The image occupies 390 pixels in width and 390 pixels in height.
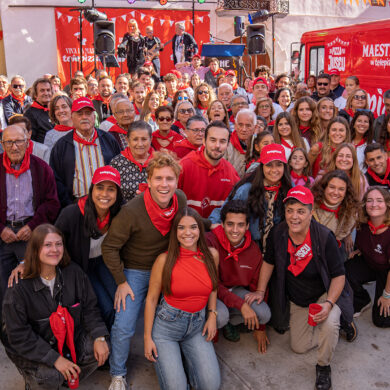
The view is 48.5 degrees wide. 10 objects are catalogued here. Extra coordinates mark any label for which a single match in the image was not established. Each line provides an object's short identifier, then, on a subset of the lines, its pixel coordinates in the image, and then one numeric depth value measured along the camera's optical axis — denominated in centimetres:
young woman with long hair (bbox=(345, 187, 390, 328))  379
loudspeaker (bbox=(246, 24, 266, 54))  1247
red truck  878
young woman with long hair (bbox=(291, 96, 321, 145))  550
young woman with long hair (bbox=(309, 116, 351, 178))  493
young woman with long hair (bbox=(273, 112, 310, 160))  502
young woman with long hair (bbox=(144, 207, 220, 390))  301
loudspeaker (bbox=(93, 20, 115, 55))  1070
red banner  1589
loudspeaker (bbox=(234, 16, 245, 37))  1812
